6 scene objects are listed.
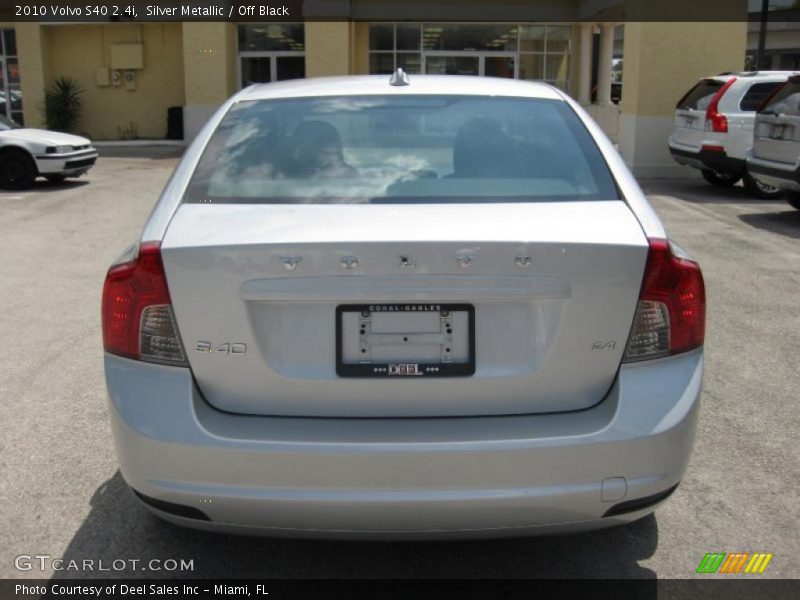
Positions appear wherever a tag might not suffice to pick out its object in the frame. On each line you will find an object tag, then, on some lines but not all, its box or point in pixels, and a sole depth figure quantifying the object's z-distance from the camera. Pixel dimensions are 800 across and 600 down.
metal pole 27.91
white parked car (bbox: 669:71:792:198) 13.90
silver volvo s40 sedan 2.67
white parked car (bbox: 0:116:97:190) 15.20
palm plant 25.11
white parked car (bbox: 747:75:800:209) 11.29
